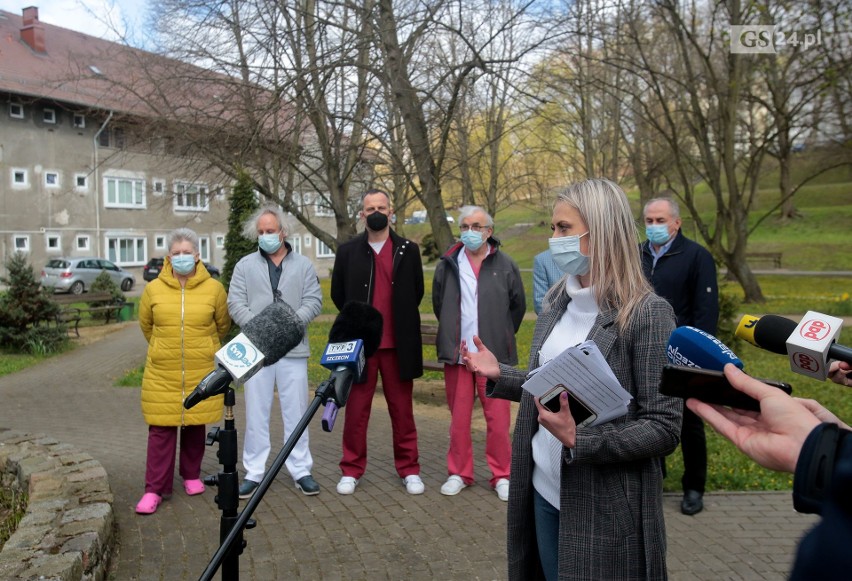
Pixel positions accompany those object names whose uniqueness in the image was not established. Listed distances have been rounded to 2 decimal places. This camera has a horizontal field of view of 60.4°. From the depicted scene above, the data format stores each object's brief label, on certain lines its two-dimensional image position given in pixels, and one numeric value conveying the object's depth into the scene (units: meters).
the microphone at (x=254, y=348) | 2.78
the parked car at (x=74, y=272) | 31.49
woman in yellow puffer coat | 5.55
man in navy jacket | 5.39
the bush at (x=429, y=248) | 41.26
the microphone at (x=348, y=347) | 2.74
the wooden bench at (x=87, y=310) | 15.78
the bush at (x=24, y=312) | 13.99
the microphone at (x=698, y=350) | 1.77
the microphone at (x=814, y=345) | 1.84
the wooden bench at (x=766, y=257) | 35.81
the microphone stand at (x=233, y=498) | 2.44
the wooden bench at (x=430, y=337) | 8.80
